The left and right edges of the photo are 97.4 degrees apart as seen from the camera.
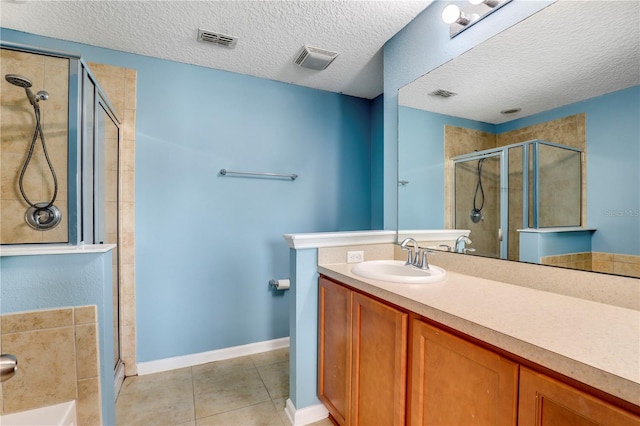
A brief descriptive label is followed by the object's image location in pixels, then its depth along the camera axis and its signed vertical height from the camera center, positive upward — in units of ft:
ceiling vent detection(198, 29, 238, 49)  6.02 +3.83
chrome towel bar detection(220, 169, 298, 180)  7.46 +1.06
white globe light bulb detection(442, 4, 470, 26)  4.45 +3.15
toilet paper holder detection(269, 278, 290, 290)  7.85 -2.01
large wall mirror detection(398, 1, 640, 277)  3.06 +0.98
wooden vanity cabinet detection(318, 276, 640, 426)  2.03 -1.66
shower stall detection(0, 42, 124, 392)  4.15 +1.02
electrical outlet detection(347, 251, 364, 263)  5.47 -0.87
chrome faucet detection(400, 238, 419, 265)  4.93 -0.76
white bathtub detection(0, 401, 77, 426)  3.56 -2.65
